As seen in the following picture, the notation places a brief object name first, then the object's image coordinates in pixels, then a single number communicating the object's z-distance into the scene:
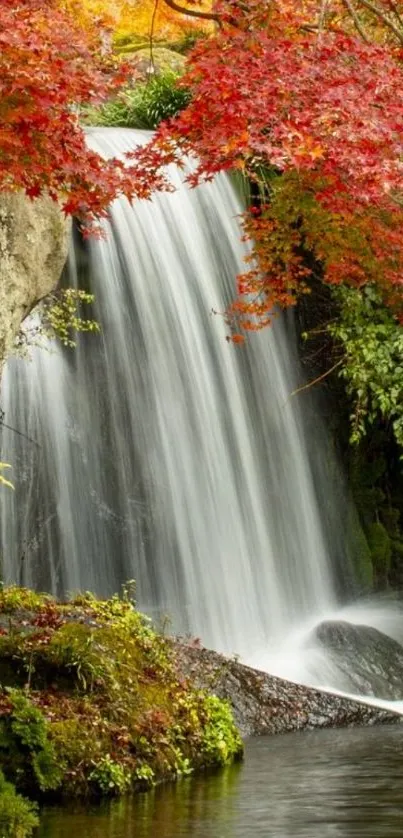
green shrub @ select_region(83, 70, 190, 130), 20.88
